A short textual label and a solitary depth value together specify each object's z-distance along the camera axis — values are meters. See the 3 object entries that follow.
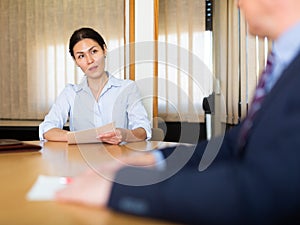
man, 0.53
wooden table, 0.71
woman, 2.68
